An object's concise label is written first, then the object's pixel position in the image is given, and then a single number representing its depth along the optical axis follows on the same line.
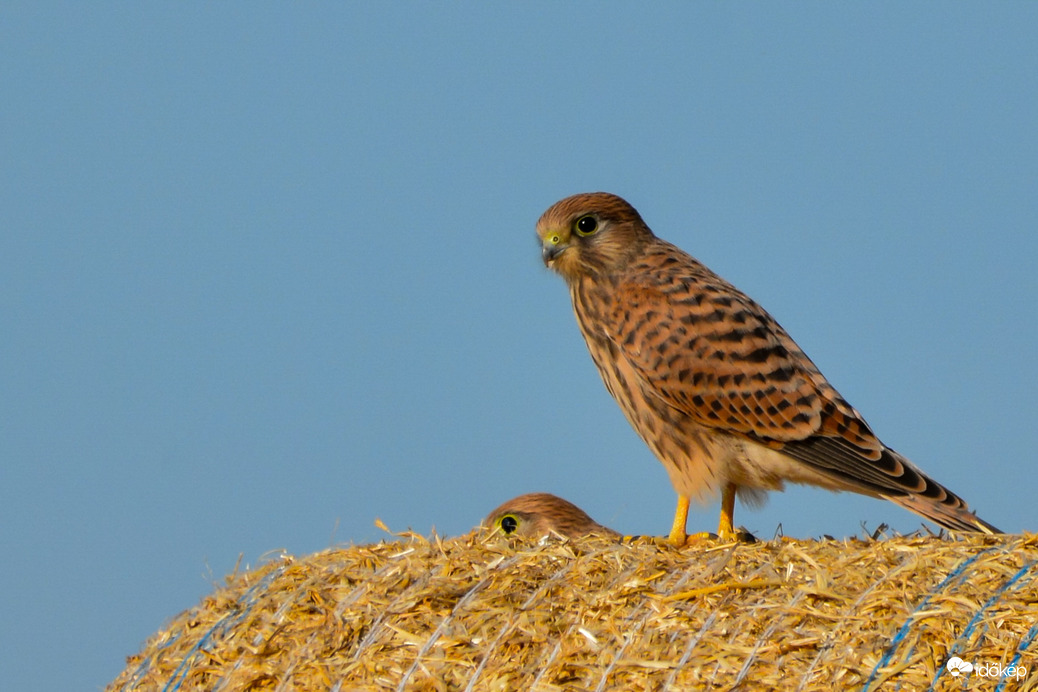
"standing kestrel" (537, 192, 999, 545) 12.40
